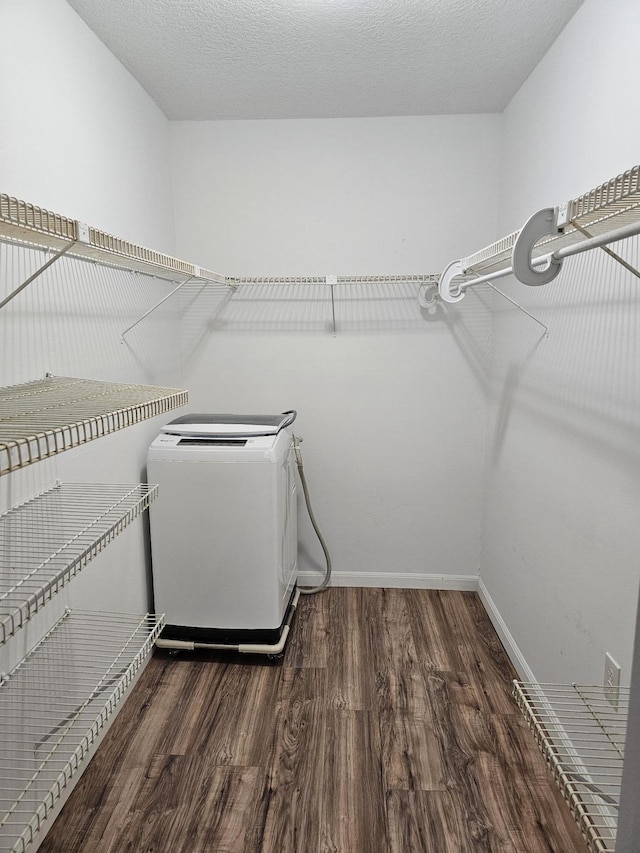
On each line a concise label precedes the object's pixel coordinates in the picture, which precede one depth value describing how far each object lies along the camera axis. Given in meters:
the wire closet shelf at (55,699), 1.36
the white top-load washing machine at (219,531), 2.26
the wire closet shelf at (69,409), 0.96
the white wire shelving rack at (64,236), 0.95
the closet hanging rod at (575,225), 0.89
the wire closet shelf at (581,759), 0.75
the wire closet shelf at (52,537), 1.27
